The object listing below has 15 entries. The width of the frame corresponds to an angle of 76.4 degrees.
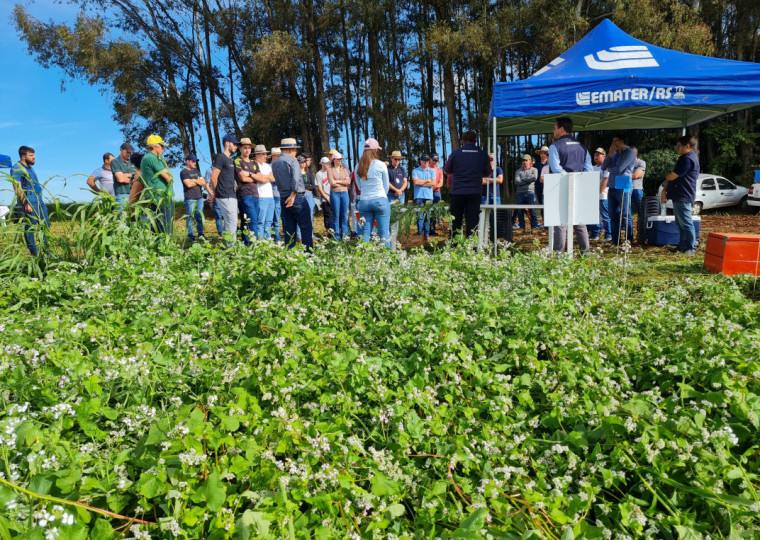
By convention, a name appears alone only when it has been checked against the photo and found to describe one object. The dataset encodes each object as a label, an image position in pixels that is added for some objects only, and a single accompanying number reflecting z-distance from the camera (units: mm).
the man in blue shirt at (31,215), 4410
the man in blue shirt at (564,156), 6934
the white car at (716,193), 17281
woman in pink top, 9080
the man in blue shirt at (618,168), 8477
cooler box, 8367
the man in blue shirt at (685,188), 7438
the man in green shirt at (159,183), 5156
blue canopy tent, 6090
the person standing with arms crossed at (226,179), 7398
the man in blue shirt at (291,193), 7273
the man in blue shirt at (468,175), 7152
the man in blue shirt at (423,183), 11070
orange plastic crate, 5543
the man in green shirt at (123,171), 8172
